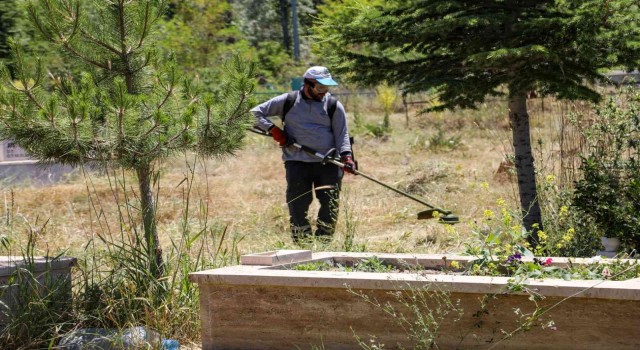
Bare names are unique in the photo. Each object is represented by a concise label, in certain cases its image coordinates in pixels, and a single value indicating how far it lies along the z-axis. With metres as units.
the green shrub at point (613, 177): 11.12
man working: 14.00
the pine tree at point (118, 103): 9.57
